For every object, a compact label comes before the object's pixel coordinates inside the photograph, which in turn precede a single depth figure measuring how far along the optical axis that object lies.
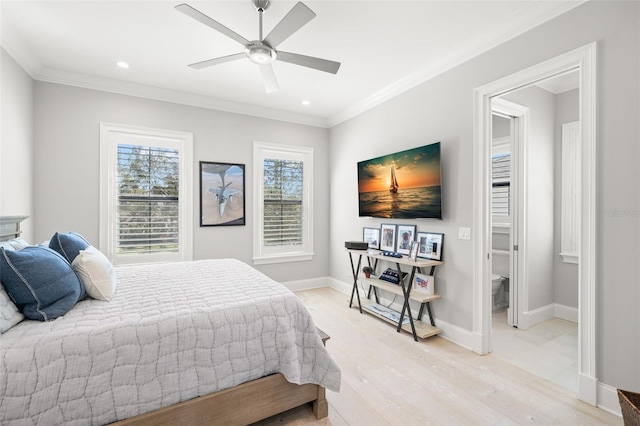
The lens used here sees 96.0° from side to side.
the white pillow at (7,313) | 1.33
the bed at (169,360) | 1.22
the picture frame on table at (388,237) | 3.59
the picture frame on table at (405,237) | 3.35
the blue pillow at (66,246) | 1.91
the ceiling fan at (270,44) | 1.77
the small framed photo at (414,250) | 3.05
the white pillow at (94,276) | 1.77
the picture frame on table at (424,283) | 3.00
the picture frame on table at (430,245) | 3.02
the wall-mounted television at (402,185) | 3.00
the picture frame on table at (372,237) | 3.83
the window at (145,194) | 3.49
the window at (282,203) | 4.40
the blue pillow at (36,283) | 1.44
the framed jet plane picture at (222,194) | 4.00
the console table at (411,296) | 2.91
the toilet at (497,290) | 3.59
